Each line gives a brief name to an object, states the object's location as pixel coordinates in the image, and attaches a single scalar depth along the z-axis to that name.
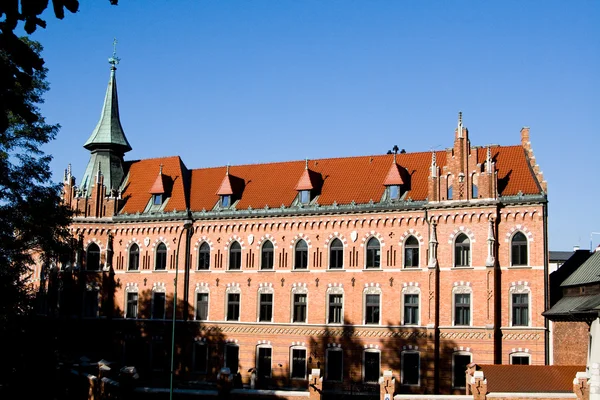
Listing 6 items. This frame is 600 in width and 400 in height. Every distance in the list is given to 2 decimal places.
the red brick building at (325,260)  40.09
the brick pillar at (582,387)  30.77
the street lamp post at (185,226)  31.08
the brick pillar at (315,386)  33.66
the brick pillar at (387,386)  33.26
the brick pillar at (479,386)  32.00
